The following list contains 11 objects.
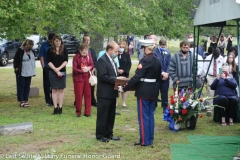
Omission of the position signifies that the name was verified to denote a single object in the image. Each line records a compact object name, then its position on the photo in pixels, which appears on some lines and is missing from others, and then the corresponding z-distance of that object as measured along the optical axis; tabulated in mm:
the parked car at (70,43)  36688
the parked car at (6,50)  29125
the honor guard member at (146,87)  8805
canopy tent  8180
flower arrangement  10266
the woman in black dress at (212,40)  18742
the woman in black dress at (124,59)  13164
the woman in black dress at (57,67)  11945
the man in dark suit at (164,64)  12484
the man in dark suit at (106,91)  9180
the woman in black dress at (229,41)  23844
